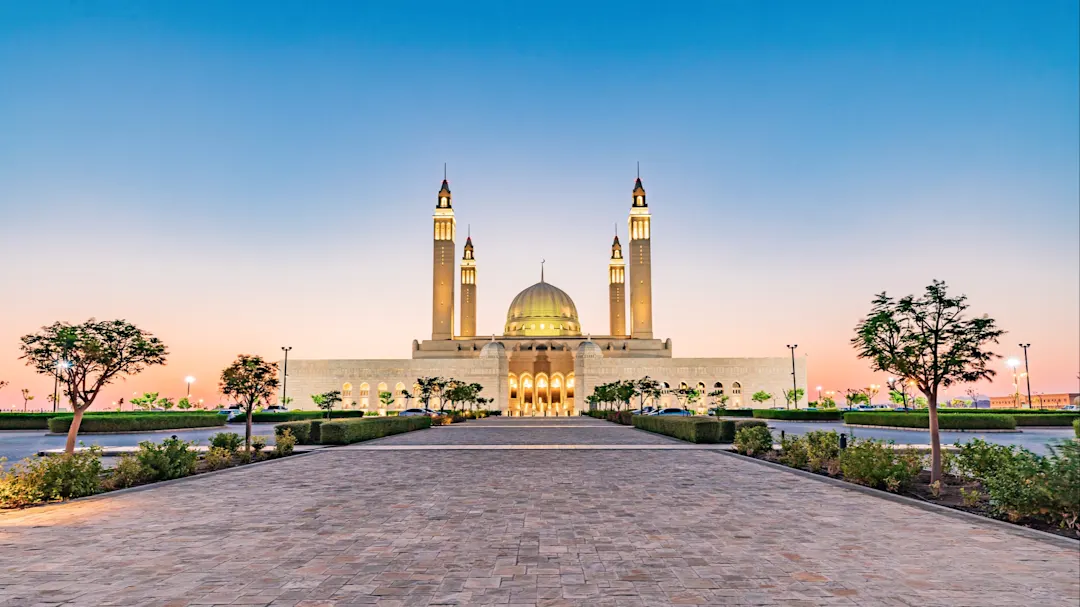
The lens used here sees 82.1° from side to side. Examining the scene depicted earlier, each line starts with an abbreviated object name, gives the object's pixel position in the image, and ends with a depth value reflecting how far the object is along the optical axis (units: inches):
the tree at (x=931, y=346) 418.3
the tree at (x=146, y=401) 2507.4
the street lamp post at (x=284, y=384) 2947.6
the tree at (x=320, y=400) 2870.8
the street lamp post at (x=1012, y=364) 1851.6
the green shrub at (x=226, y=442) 617.3
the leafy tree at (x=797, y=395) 2841.0
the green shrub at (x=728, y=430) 882.1
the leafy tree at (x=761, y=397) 3006.9
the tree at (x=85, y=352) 534.9
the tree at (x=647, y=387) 2156.7
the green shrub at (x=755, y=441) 677.3
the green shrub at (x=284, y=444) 678.5
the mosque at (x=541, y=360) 3107.8
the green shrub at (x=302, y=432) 886.4
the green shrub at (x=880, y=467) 404.5
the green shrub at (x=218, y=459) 552.1
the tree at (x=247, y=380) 709.9
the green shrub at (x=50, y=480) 367.6
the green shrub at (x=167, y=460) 470.9
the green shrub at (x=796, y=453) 554.5
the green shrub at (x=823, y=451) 514.9
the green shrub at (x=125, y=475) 442.3
